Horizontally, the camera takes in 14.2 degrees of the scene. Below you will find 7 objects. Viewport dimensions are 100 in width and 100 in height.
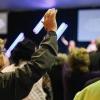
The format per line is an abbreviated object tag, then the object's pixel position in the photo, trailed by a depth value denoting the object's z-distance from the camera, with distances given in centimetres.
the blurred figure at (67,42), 787
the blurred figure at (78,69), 325
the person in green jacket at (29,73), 191
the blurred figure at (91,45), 753
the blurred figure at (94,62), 353
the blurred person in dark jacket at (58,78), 370
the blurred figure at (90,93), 154
